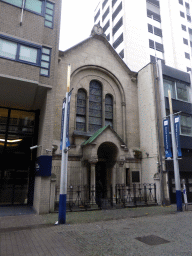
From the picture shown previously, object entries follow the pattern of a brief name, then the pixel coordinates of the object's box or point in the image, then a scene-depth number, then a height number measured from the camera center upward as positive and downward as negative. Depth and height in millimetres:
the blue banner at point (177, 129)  14253 +3105
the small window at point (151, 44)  39300 +25750
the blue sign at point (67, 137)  9489 +1676
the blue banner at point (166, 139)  14992 +2579
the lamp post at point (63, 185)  8689 -659
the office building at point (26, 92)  11711 +5241
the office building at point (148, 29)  37016 +30203
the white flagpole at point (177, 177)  12501 -404
